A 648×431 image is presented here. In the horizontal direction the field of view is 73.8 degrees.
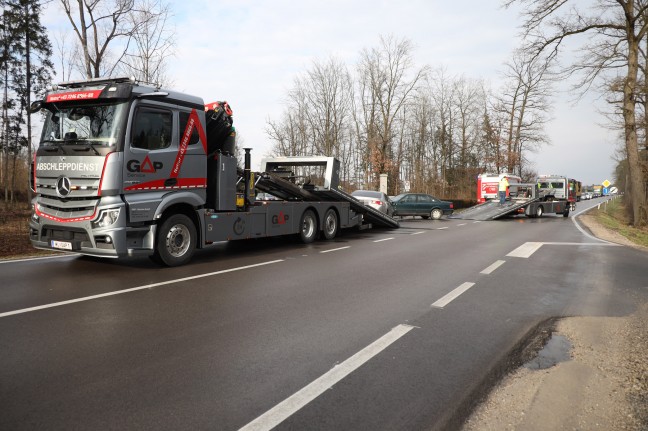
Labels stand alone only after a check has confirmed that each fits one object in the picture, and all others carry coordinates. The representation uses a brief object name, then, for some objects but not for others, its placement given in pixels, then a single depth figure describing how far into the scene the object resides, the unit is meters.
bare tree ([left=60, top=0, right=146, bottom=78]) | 16.66
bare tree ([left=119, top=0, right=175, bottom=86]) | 18.41
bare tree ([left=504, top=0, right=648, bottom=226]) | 20.86
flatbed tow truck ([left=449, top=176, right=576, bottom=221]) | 26.05
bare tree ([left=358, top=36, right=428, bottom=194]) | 38.75
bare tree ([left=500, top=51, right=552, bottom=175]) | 48.22
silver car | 18.88
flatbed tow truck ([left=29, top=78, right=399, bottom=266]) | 7.06
